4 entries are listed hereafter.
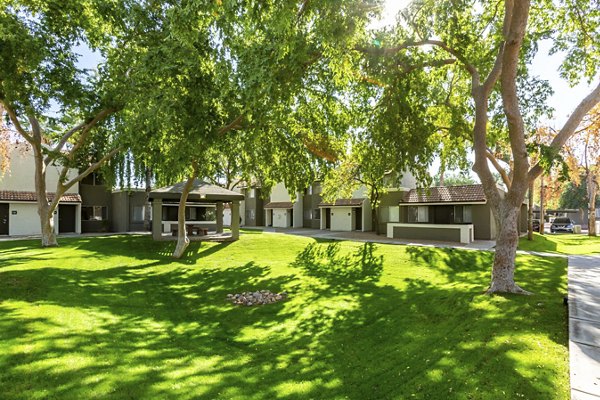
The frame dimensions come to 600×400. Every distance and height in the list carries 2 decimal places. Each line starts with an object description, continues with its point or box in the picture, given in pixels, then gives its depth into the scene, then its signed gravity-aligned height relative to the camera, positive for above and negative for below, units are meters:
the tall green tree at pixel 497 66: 8.88 +4.60
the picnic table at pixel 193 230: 25.70 -1.58
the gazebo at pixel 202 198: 21.20 +0.74
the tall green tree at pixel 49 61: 12.61 +5.74
